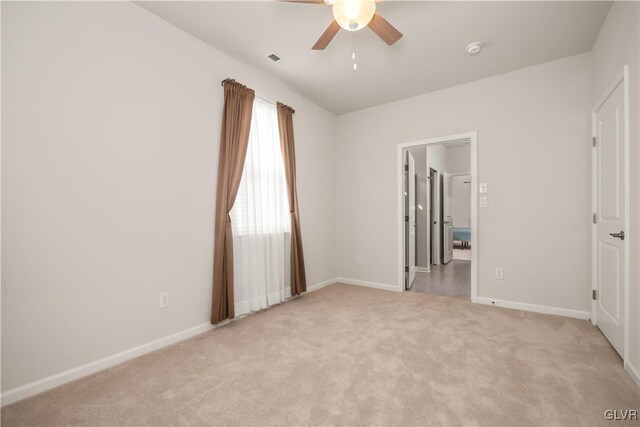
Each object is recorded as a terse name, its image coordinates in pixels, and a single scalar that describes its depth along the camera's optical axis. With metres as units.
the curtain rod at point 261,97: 2.86
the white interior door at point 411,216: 4.25
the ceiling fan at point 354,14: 1.76
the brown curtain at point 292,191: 3.57
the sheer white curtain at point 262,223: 3.03
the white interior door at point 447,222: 6.47
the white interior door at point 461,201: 8.96
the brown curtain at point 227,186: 2.74
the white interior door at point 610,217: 2.12
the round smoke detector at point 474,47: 2.74
